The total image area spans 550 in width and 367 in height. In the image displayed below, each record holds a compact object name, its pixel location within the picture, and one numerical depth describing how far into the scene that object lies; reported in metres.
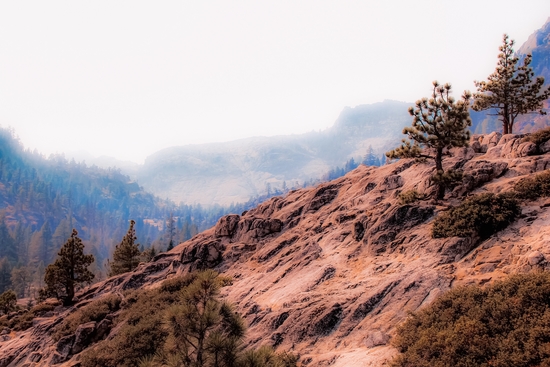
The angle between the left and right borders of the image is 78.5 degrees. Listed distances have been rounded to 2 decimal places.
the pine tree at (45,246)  149.75
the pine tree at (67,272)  37.97
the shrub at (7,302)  48.38
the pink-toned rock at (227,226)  35.62
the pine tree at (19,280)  105.44
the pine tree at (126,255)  49.19
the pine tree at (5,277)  108.72
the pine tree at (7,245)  145.38
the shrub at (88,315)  25.88
